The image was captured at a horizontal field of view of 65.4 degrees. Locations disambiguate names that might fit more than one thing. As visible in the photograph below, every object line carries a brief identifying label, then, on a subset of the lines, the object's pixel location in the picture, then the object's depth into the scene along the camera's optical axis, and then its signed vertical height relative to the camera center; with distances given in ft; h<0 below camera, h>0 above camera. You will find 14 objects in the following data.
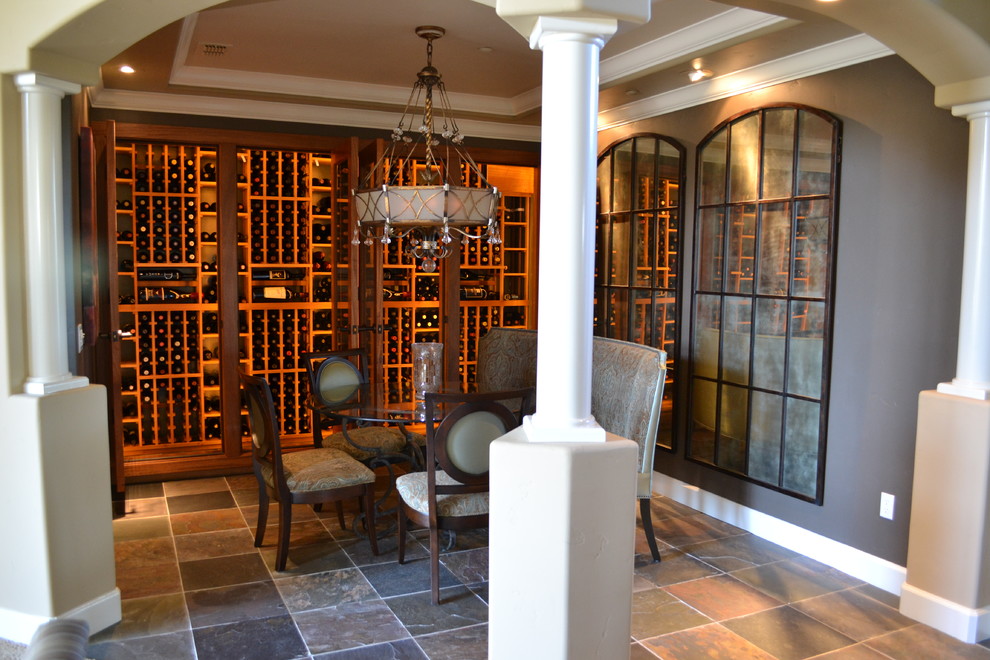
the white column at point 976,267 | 9.70 +0.14
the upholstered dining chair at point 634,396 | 12.59 -2.12
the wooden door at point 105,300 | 13.11 -0.62
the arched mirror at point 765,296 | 12.52 -0.36
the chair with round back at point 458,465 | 10.55 -2.68
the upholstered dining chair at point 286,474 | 11.74 -3.19
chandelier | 11.15 +0.93
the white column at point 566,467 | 7.35 -1.87
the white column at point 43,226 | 9.24 +0.50
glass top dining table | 12.17 -2.30
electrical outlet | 11.50 -3.42
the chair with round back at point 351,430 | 14.26 -3.01
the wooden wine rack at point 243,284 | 17.20 -0.37
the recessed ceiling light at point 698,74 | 13.76 +3.62
